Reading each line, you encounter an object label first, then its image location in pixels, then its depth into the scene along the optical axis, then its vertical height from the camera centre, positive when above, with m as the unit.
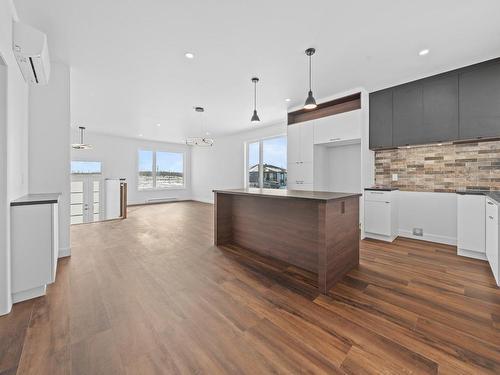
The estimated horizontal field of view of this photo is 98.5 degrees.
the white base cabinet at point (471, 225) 2.87 -0.53
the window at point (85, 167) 7.50 +0.74
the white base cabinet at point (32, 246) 1.87 -0.53
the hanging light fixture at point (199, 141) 5.12 +1.13
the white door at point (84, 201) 7.27 -0.47
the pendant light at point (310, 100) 2.82 +1.22
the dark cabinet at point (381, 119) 3.90 +1.26
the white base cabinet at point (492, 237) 2.20 -0.56
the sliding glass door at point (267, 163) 6.77 +0.81
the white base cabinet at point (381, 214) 3.68 -0.48
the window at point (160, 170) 9.15 +0.79
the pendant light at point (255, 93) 3.67 +1.87
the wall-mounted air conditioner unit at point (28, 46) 2.00 +1.33
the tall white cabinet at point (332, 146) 4.04 +0.91
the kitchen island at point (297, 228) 2.16 -0.53
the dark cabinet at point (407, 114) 3.61 +1.26
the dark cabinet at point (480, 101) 2.99 +1.24
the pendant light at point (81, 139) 6.21 +1.68
